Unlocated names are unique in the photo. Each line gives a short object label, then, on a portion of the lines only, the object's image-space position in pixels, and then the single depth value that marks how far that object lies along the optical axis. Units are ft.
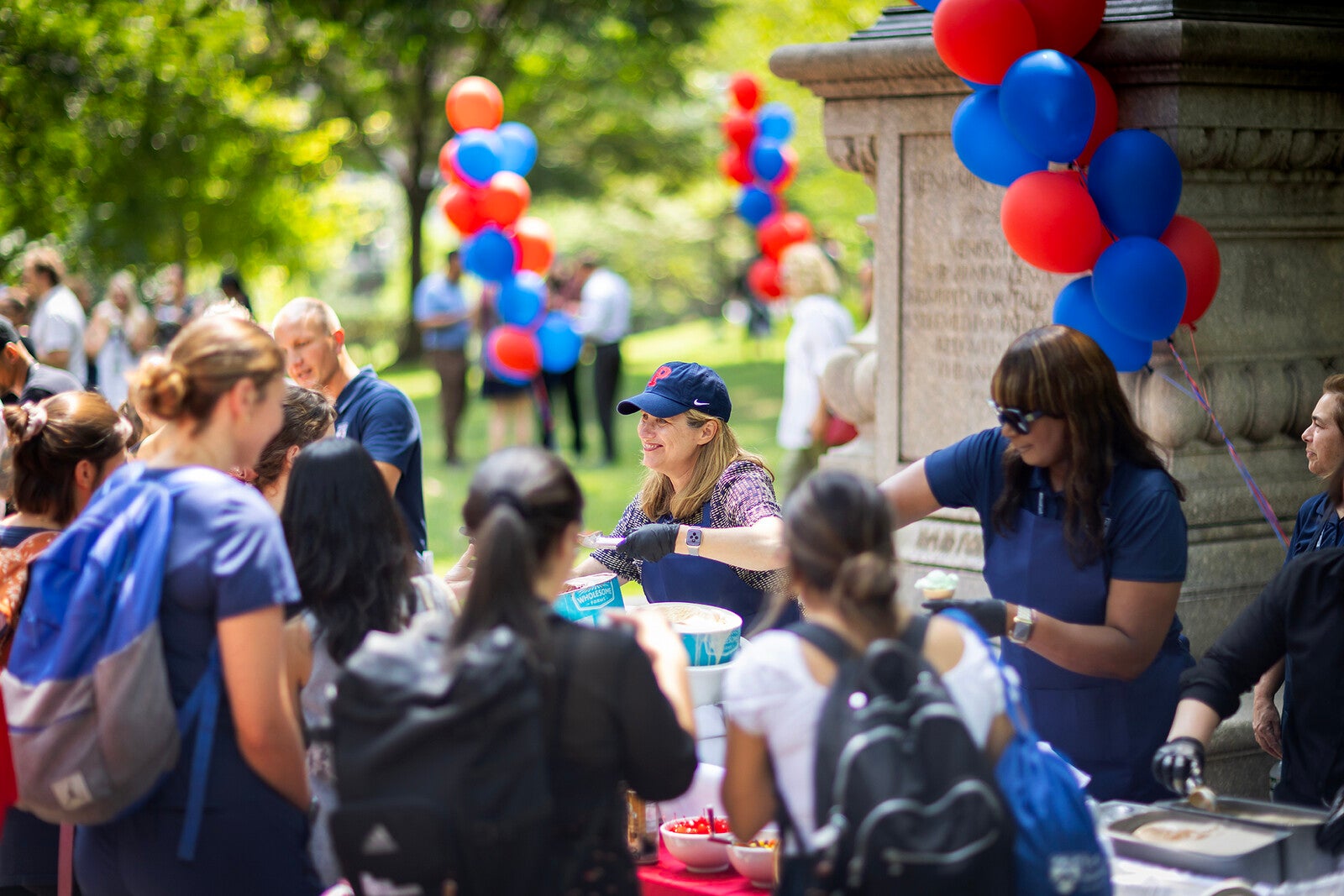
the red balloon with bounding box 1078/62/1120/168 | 15.43
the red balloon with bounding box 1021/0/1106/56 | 15.03
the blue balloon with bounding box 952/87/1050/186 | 15.26
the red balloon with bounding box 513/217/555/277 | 41.52
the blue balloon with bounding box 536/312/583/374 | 43.34
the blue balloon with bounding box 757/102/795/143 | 56.70
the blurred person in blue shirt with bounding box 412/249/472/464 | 46.39
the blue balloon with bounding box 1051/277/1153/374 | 15.03
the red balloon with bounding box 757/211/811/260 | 56.29
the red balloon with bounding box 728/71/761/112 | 55.98
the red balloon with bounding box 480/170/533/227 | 39.24
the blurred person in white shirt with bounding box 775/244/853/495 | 31.45
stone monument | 15.98
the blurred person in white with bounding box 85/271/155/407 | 37.65
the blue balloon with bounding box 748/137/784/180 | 57.16
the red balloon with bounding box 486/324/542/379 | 41.68
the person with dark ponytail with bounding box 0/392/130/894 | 11.25
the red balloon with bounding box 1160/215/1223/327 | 14.79
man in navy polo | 15.89
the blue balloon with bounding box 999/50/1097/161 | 14.29
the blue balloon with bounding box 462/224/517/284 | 39.91
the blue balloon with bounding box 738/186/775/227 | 58.08
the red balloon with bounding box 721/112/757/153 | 56.75
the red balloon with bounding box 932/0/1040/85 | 14.66
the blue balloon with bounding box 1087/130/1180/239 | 14.52
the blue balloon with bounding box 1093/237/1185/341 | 14.21
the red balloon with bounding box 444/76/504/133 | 38.42
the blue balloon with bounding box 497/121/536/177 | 40.29
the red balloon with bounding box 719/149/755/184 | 58.44
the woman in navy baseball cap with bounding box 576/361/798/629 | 13.26
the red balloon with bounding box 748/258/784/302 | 58.29
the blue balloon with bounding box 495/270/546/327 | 41.29
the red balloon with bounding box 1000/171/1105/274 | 14.53
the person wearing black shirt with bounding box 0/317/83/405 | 17.66
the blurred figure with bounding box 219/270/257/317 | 34.91
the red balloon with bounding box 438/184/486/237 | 39.52
